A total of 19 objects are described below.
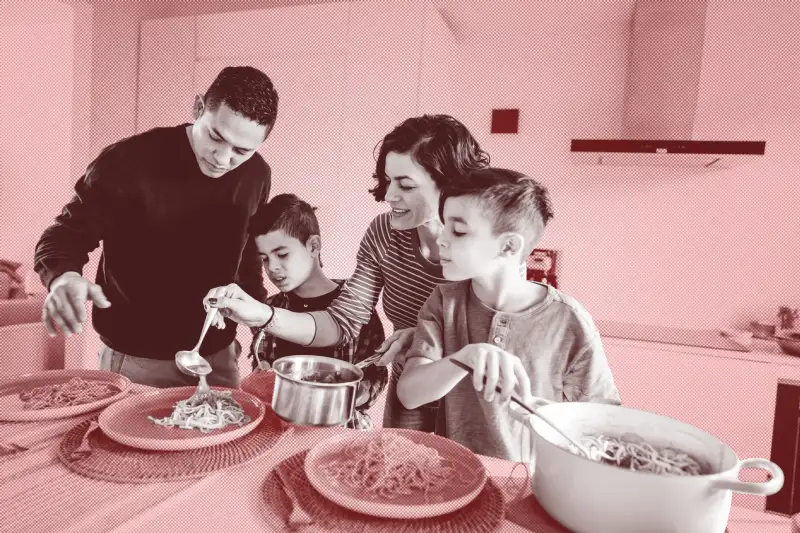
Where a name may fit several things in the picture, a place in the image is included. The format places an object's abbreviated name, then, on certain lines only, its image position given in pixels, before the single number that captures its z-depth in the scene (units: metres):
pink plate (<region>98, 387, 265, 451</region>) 0.81
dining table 0.64
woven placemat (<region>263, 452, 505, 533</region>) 0.66
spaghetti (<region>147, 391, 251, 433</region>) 0.89
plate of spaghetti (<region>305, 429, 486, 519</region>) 0.67
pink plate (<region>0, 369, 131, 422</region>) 0.91
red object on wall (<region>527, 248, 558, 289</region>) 3.15
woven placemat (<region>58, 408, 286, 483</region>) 0.75
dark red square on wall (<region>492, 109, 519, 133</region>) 3.25
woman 1.29
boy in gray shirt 1.10
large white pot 0.57
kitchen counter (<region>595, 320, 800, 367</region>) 2.44
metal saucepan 0.85
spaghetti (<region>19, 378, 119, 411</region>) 0.97
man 1.58
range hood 2.59
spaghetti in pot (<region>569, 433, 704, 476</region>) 0.69
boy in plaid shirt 1.62
